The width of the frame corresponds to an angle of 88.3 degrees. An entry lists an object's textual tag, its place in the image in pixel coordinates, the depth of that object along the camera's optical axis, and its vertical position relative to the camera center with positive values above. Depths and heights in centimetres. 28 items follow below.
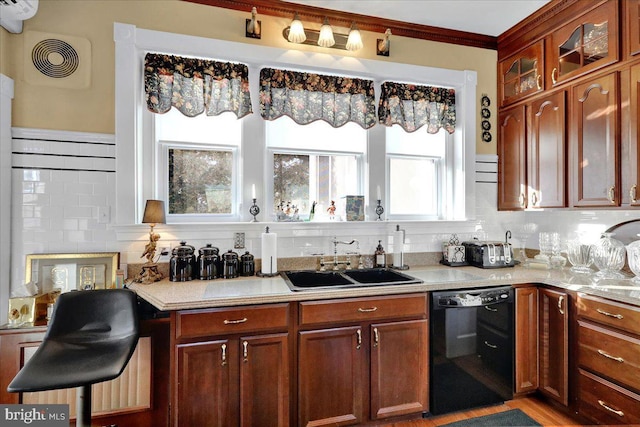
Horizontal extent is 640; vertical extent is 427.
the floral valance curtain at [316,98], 257 +93
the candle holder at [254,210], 252 +2
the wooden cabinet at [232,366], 177 -86
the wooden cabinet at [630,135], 206 +49
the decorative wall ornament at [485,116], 310 +91
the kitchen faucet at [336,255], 264 -35
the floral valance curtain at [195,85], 233 +93
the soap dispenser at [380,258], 271 -38
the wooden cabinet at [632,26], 206 +118
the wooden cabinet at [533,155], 253 +48
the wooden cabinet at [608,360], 183 -88
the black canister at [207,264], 227 -35
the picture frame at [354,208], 275 +4
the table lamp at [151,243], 210 -20
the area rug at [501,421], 213 -138
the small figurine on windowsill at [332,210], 276 +2
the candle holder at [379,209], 281 +2
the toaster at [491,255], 272 -36
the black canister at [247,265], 239 -38
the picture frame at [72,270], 210 -37
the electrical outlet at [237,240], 249 -21
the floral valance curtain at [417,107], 282 +93
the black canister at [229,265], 231 -37
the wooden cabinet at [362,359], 196 -91
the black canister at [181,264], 222 -35
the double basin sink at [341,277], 236 -49
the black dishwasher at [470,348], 217 -93
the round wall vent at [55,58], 216 +103
